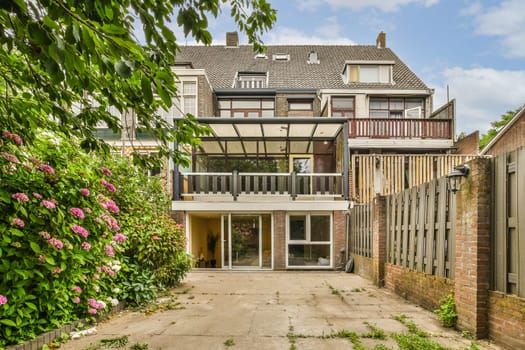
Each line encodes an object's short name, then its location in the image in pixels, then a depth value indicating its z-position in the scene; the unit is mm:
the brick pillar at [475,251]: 3859
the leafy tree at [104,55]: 1600
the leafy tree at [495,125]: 28922
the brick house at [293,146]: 11758
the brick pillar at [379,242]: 7598
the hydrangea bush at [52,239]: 3578
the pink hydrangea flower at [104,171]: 4805
